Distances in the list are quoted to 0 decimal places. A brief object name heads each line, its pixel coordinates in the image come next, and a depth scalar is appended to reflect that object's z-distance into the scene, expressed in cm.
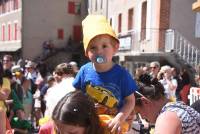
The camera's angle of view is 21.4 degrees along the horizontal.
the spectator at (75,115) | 256
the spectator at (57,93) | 306
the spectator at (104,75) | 385
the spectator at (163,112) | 295
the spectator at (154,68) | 1164
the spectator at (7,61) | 1080
